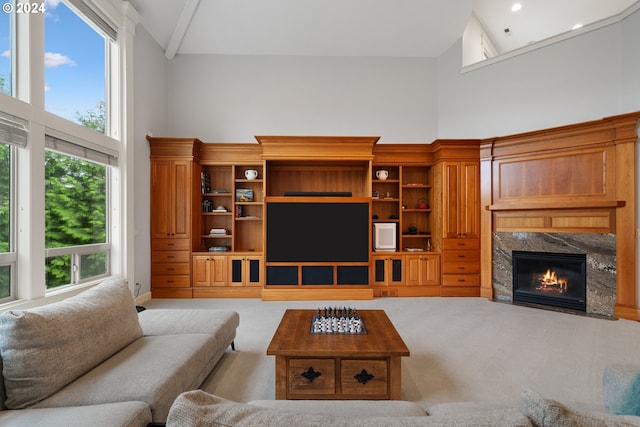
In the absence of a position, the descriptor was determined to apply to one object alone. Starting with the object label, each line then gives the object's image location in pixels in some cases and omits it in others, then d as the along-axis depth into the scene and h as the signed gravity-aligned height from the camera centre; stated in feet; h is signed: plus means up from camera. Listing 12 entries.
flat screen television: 15.42 -0.94
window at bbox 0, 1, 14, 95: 8.49 +4.72
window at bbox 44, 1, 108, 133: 10.09 +5.48
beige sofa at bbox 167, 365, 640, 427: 2.03 -1.43
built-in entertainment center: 15.39 -0.78
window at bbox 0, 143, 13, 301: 8.53 -0.15
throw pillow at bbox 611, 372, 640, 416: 3.07 -1.98
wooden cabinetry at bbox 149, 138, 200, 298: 15.43 -0.21
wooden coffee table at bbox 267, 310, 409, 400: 6.20 -3.26
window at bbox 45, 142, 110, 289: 10.11 -0.02
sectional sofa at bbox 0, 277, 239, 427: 4.25 -2.64
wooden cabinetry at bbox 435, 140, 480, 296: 15.92 -0.49
